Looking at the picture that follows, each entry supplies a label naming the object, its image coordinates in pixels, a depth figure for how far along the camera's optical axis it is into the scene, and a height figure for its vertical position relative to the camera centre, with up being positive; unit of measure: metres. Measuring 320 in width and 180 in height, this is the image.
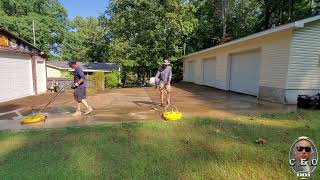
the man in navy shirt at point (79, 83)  5.42 -0.19
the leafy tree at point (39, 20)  22.43 +7.46
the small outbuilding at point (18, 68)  8.67 +0.47
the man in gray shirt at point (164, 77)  6.27 +0.00
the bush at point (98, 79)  13.12 -0.16
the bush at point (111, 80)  15.01 -0.25
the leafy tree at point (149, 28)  17.70 +4.95
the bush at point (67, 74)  20.04 +0.34
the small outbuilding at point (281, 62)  6.94 +0.64
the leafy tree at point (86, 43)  27.27 +5.27
